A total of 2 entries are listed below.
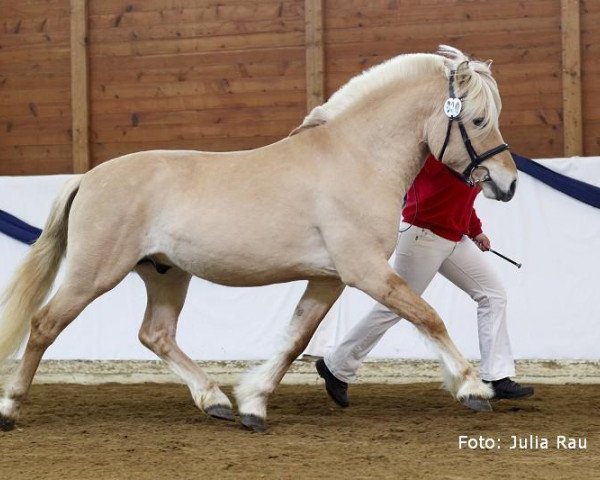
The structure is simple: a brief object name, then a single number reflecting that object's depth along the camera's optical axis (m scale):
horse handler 8.84
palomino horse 7.82
